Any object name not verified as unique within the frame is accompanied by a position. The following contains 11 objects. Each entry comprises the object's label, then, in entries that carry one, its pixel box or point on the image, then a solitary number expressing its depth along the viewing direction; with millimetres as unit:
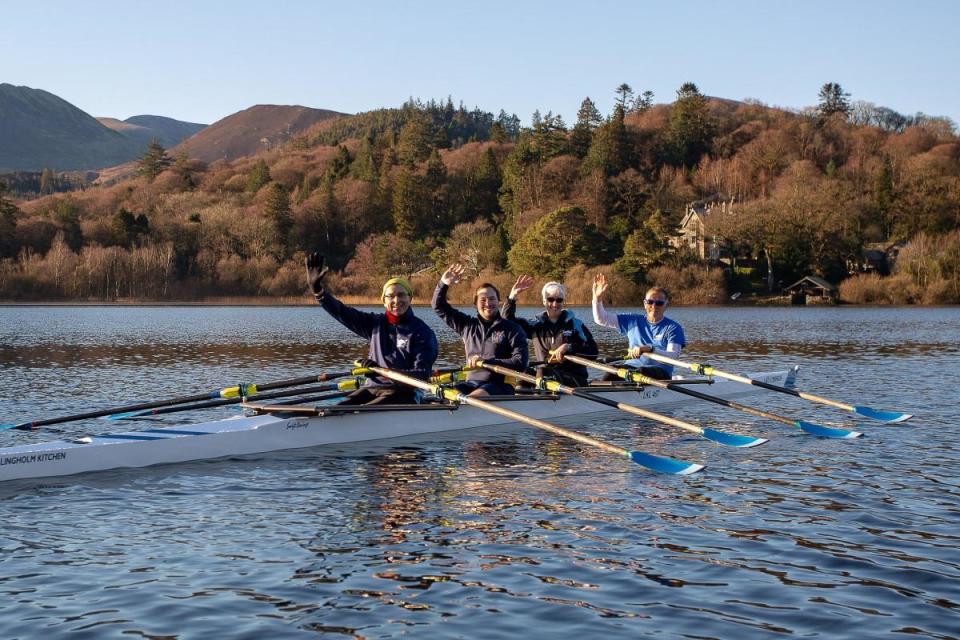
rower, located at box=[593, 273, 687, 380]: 17922
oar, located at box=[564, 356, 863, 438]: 14859
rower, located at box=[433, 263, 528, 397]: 15617
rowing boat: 11492
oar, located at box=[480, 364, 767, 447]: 12828
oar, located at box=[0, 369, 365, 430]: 13289
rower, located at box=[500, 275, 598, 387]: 16750
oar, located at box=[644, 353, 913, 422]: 16531
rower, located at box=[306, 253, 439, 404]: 13734
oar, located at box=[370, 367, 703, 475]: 11438
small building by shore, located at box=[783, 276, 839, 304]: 93125
